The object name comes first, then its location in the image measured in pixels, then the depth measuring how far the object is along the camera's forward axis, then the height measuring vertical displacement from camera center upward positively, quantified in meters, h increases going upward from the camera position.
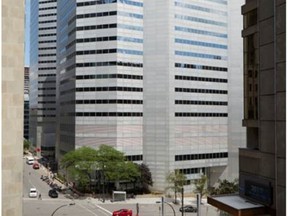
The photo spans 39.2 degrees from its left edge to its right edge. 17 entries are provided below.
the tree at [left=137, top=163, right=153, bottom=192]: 83.81 -12.62
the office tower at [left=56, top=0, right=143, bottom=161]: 84.94 +8.95
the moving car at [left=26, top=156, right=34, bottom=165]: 126.06 -13.99
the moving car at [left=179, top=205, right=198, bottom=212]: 65.81 -15.04
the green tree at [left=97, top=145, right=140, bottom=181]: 77.44 -9.44
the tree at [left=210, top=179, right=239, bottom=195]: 67.38 -12.10
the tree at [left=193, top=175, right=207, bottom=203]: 72.50 -12.44
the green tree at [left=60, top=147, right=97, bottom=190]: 77.44 -9.11
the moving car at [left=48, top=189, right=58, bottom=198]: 75.69 -14.53
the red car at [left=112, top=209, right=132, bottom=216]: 58.97 -14.07
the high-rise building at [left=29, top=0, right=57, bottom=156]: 171.00 +20.99
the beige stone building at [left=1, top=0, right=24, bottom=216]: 16.28 +0.43
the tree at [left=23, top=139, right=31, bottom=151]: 160.55 -11.68
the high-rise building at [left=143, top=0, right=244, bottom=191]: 86.44 +6.32
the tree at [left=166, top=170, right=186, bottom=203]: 74.19 -11.88
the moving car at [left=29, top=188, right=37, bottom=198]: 75.94 -14.41
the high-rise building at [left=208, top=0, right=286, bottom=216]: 22.44 +0.31
